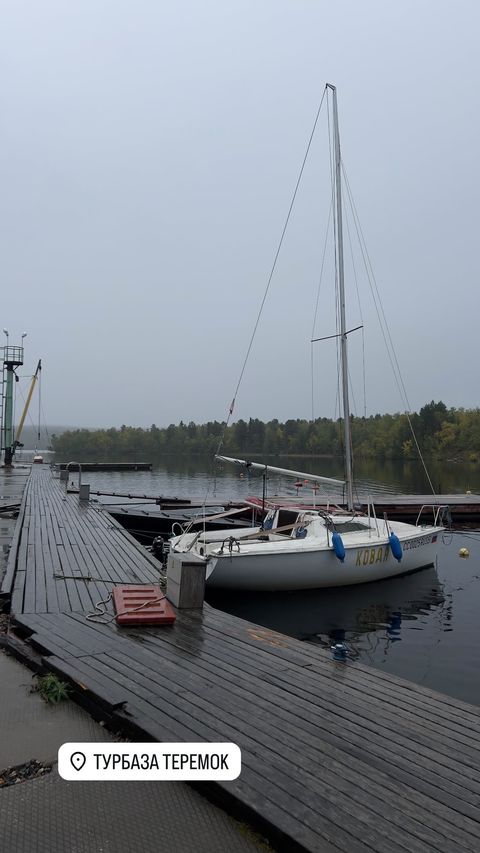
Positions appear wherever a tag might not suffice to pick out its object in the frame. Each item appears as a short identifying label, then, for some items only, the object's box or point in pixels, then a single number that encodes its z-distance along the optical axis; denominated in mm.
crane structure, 43531
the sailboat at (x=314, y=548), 12516
